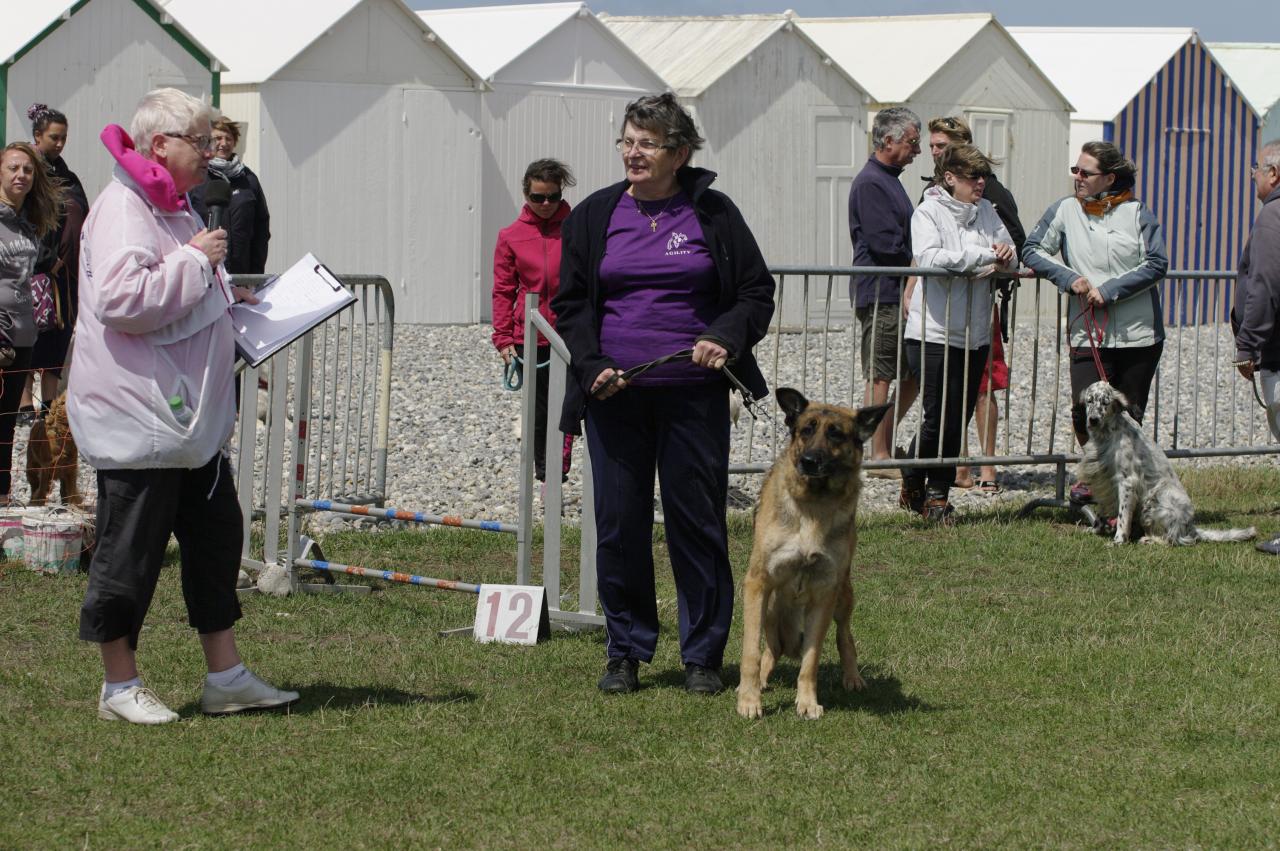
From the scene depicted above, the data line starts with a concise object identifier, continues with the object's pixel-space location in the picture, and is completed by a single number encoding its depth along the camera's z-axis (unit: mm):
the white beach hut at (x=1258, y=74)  27672
